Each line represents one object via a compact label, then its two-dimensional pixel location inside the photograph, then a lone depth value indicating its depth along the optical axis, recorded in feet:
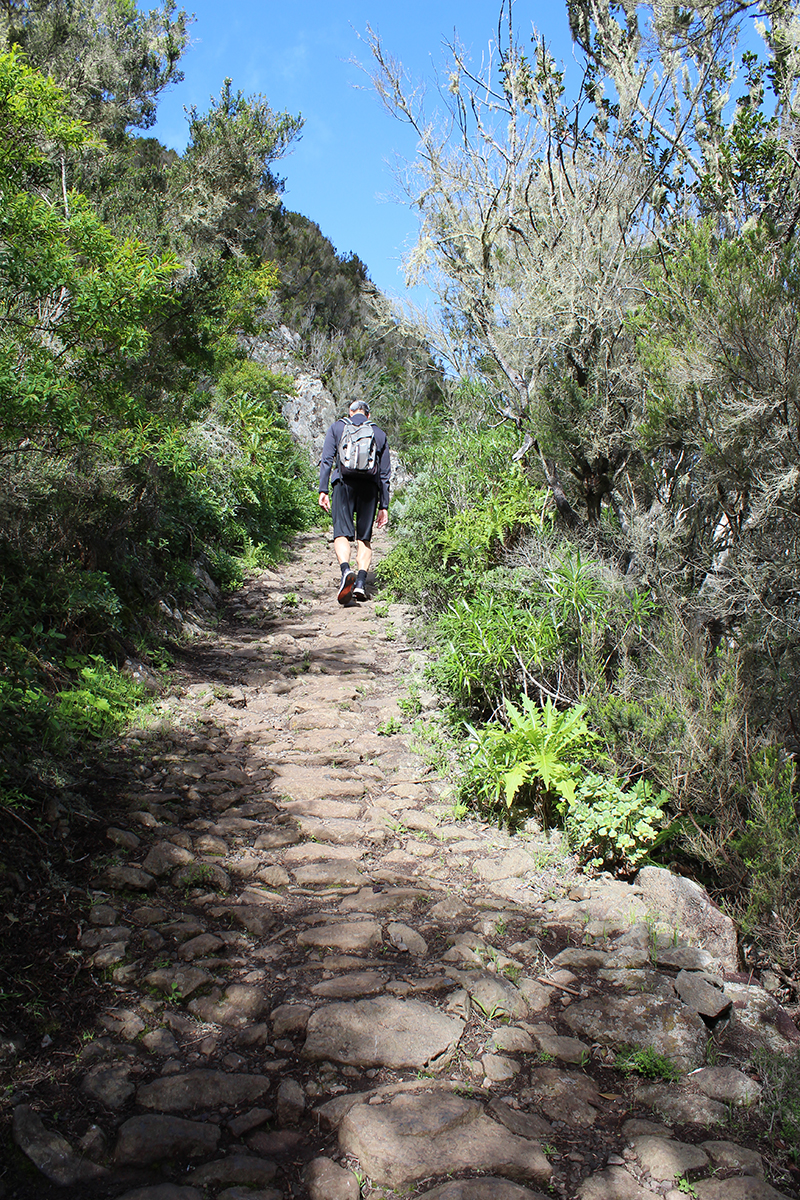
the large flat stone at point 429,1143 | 5.85
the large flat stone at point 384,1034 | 7.14
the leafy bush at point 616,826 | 11.31
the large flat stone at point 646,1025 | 7.64
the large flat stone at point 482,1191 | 5.51
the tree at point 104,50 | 30.14
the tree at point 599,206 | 16.60
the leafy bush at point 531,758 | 12.23
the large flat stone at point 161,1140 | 5.80
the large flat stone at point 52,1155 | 5.55
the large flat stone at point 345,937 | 8.94
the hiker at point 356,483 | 23.44
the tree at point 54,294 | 10.41
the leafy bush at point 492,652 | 15.38
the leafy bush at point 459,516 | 21.25
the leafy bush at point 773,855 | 9.55
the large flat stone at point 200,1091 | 6.35
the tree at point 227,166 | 30.04
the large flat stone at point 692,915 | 9.71
